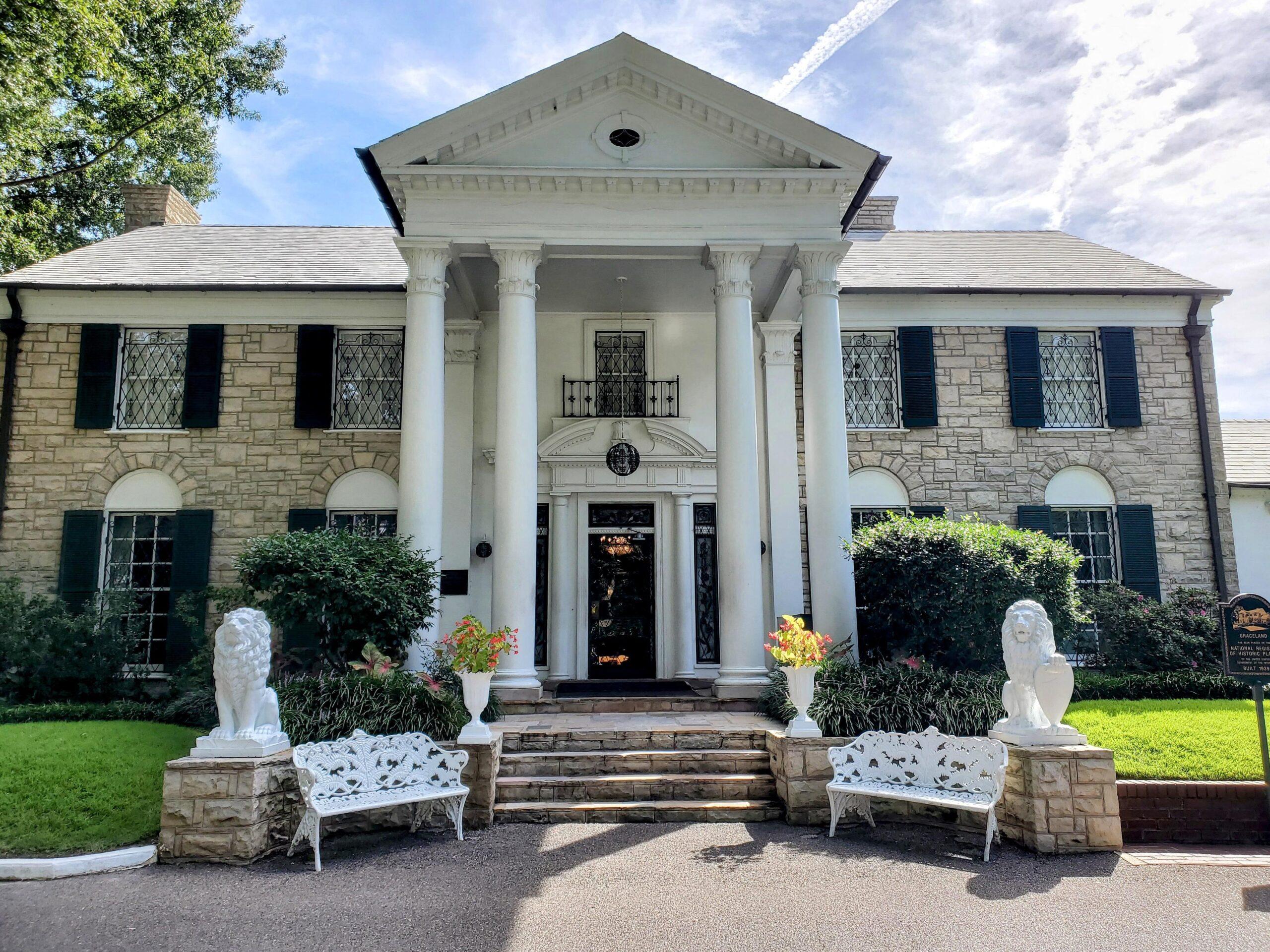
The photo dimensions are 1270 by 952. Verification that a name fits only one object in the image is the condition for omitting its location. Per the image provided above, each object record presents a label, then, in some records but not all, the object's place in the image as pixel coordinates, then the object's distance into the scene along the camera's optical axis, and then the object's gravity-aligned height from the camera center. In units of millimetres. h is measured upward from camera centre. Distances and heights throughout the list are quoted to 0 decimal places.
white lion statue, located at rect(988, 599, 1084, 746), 6191 -581
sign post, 6812 -317
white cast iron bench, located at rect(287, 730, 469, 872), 5852 -1181
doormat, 10070 -986
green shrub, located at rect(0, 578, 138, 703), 10492 -472
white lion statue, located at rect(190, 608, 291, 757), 6105 -557
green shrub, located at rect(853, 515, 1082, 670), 9219 +207
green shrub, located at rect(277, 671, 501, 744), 7090 -815
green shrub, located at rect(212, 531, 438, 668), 8609 +221
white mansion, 12070 +2627
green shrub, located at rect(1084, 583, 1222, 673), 11078 -403
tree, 11898 +9323
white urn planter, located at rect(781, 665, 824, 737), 6969 -709
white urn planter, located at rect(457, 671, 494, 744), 6871 -691
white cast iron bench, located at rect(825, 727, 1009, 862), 6062 -1219
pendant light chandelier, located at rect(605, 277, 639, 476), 12219 +2123
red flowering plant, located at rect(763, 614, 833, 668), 7004 -344
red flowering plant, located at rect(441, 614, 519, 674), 6879 -306
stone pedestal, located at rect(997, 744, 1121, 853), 5938 -1357
